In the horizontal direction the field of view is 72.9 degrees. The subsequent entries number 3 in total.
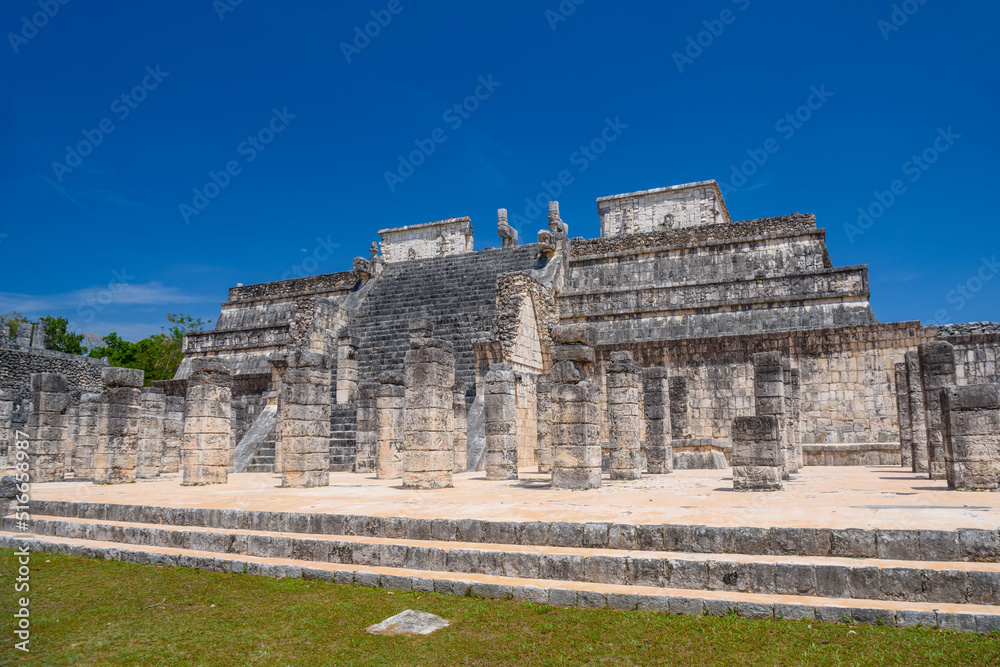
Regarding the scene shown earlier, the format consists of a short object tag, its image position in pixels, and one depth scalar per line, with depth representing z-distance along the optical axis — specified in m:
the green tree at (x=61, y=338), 49.12
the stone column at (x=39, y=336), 34.93
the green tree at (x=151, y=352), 43.78
